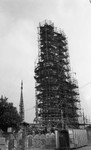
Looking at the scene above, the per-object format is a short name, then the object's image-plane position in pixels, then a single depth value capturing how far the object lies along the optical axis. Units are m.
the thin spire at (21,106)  75.47
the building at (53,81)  55.44
